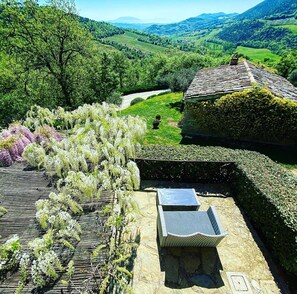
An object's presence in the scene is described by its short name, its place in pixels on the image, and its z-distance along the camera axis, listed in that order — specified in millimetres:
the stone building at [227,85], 15844
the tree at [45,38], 21219
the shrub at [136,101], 34669
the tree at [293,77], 33406
